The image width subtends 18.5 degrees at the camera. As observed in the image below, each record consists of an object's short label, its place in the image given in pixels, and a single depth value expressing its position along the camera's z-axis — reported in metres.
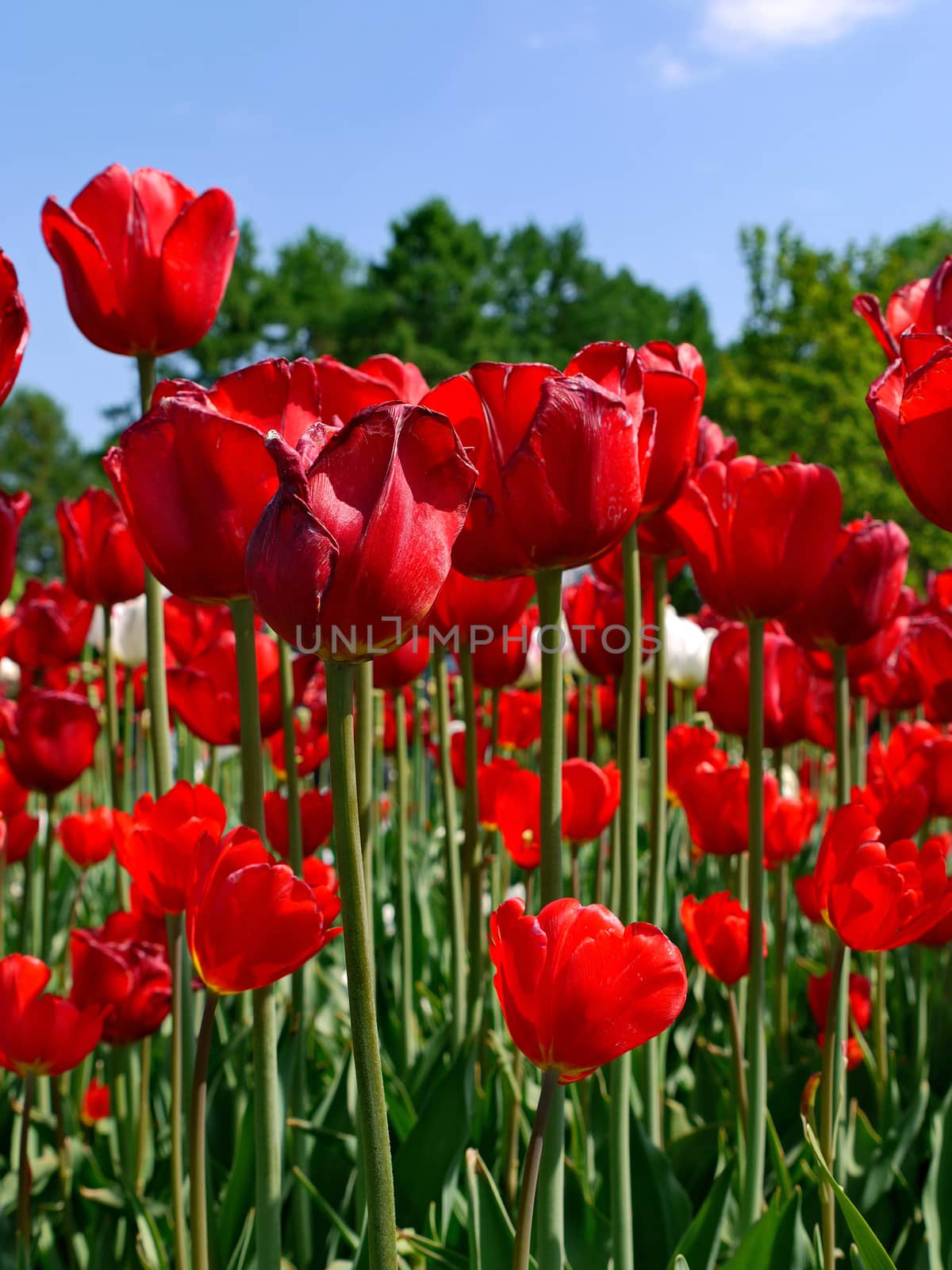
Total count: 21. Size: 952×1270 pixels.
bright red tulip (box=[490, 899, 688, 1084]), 0.75
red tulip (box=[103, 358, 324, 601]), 0.79
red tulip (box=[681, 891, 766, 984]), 0.98
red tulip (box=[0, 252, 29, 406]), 0.78
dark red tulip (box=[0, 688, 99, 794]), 1.21
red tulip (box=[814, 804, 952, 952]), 0.85
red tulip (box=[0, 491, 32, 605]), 0.87
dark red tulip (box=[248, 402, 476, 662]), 0.71
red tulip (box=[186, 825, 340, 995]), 0.79
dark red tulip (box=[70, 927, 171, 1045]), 0.98
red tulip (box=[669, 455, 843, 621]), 0.92
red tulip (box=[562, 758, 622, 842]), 1.02
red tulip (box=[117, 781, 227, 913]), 0.87
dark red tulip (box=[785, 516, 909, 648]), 1.02
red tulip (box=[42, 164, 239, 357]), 0.96
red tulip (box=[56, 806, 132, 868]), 1.37
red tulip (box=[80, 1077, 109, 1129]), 1.26
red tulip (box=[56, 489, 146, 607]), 1.09
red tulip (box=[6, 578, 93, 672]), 2.14
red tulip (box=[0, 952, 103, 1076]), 0.93
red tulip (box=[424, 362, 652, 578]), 0.79
